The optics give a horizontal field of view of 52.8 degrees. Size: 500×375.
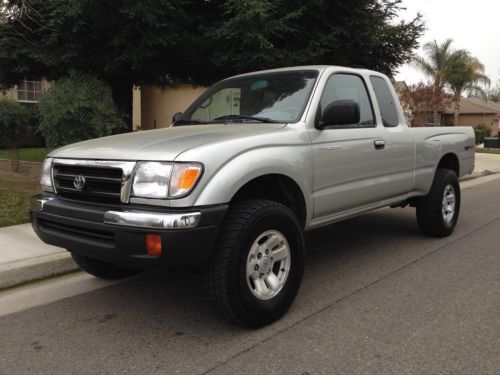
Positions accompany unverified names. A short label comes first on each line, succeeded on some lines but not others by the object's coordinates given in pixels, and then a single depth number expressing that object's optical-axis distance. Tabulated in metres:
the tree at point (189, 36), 7.82
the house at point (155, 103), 19.53
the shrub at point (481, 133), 35.38
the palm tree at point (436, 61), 34.06
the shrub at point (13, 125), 10.16
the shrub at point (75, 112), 7.89
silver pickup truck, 3.11
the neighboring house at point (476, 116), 47.47
